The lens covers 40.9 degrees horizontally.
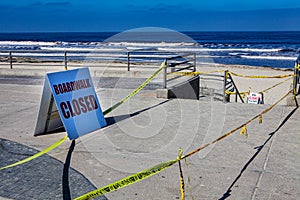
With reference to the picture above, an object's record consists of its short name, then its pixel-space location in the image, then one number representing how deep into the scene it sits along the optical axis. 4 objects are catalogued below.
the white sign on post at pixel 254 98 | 12.36
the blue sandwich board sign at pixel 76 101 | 6.84
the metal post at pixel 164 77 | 10.54
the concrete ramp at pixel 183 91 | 10.73
